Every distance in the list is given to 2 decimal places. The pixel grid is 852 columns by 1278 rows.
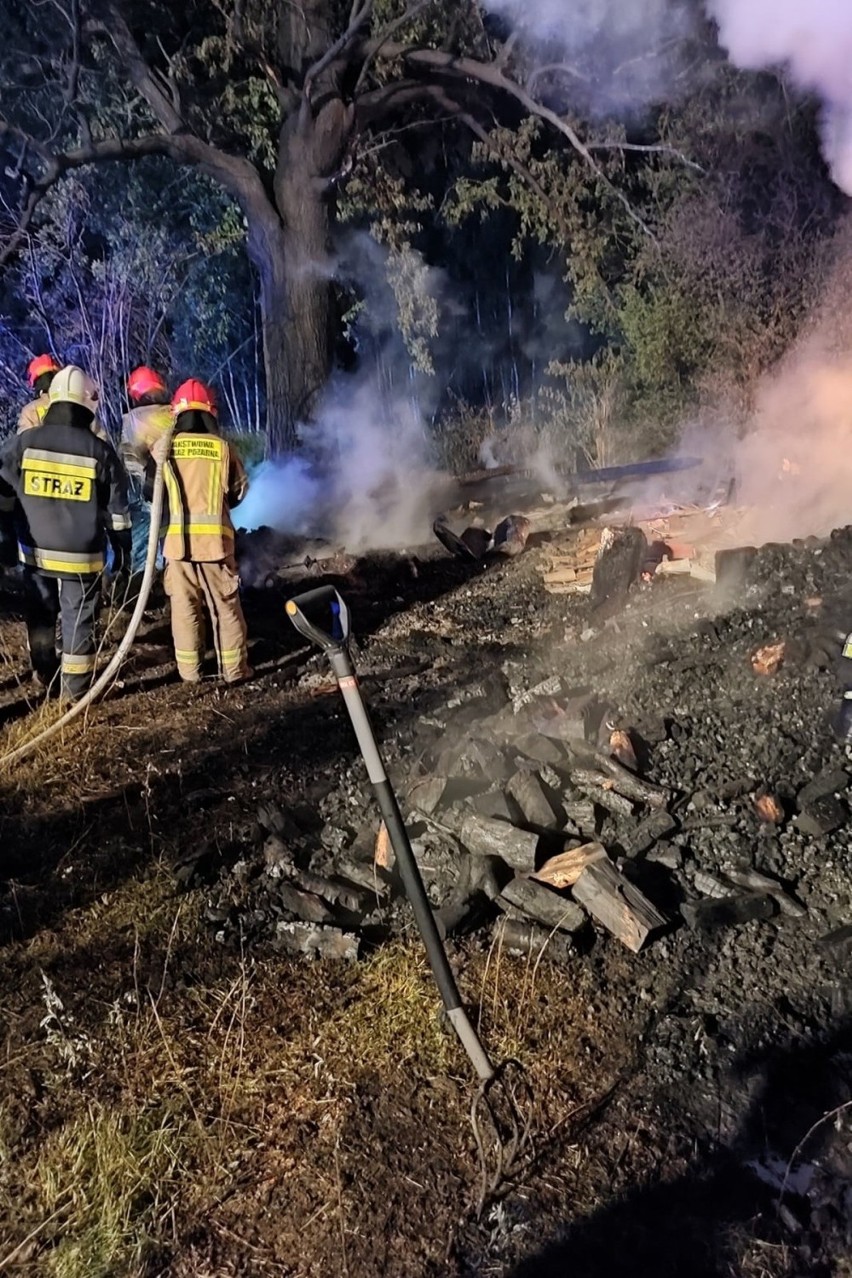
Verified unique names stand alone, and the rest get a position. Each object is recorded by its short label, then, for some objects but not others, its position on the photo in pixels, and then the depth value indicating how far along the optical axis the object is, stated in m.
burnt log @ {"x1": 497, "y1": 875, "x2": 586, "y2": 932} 3.46
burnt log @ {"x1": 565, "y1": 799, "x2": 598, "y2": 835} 4.10
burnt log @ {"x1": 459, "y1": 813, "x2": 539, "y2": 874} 3.80
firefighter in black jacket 5.25
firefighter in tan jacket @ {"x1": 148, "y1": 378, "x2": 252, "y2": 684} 5.59
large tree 10.94
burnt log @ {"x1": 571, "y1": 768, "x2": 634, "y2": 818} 4.17
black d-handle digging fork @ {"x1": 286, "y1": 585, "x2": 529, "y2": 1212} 2.54
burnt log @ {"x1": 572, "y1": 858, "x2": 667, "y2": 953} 3.42
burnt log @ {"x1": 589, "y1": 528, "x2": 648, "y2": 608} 7.21
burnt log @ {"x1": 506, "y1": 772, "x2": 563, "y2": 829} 4.08
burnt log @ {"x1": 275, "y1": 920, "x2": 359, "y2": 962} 3.39
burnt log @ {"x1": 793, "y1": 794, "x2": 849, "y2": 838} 3.98
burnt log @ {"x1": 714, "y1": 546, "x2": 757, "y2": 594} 6.88
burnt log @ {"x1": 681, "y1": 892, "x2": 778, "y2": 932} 3.55
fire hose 4.80
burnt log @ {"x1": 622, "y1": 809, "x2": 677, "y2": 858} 3.94
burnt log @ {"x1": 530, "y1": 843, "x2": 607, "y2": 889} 3.69
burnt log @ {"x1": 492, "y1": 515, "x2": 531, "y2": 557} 9.10
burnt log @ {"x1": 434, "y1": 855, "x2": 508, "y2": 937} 3.52
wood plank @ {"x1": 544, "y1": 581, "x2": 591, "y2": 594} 7.73
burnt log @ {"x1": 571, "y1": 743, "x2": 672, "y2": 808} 4.22
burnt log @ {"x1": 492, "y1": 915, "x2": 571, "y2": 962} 3.36
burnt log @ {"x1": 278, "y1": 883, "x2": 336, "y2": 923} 3.59
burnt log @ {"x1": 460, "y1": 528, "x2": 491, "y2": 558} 9.07
